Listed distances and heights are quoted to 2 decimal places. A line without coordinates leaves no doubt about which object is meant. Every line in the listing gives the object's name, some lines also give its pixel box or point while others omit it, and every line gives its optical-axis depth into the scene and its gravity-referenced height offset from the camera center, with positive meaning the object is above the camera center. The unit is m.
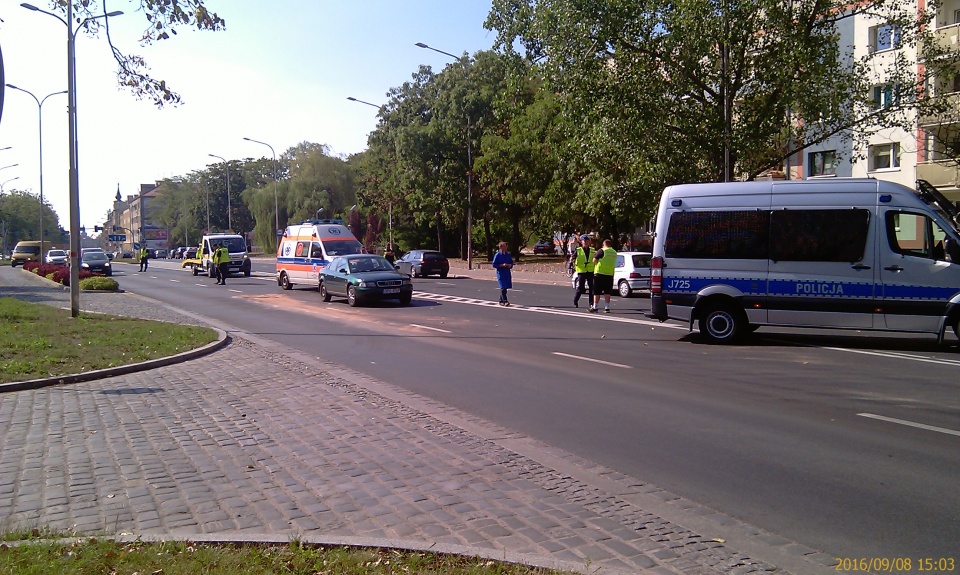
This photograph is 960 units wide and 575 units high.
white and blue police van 13.05 -0.05
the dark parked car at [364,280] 23.08 -0.82
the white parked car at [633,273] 26.77 -0.66
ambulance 29.25 +0.17
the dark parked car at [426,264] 42.50 -0.61
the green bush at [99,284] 30.67 -1.24
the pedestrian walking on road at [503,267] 22.47 -0.39
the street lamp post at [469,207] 46.62 +2.72
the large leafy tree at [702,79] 26.69 +6.20
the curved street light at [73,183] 18.55 +1.67
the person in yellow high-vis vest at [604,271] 19.83 -0.44
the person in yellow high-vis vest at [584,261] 20.91 -0.20
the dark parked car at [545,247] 75.89 +0.61
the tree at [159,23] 8.62 +2.54
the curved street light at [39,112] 40.55 +7.45
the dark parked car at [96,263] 44.41 -0.61
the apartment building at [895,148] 35.53 +5.37
